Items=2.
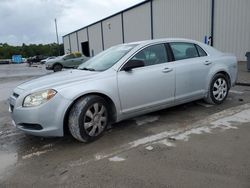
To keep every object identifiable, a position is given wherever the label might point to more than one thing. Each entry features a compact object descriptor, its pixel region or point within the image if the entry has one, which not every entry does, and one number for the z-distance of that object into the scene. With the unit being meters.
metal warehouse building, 10.69
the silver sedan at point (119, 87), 2.72
